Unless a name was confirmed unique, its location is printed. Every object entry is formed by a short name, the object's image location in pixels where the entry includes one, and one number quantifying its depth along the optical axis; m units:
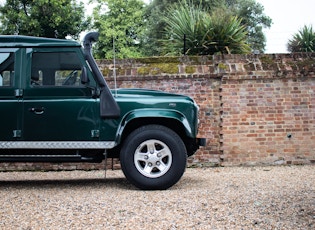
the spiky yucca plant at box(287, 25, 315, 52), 16.65
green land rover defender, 6.84
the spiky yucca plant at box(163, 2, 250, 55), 11.93
